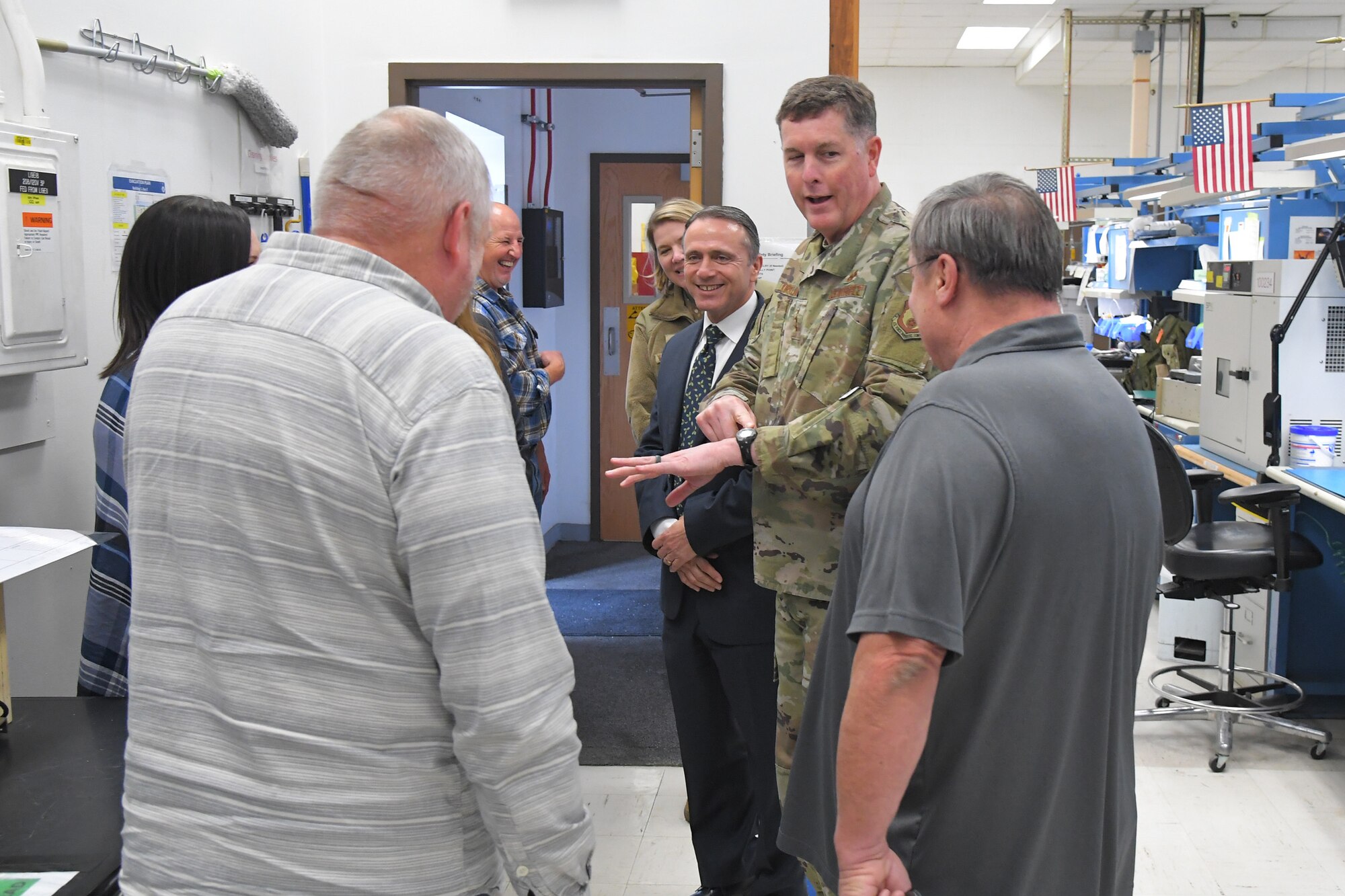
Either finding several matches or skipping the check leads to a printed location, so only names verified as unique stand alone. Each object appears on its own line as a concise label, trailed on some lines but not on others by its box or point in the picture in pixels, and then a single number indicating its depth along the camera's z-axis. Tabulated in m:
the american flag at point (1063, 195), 8.18
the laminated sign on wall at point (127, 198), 2.67
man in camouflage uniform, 1.78
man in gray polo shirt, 1.19
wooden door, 6.15
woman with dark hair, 1.78
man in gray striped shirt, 1.04
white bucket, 3.65
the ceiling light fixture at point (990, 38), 10.05
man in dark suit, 2.22
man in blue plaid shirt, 3.09
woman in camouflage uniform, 3.18
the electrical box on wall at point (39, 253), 2.14
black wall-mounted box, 5.48
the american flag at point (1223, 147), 4.64
